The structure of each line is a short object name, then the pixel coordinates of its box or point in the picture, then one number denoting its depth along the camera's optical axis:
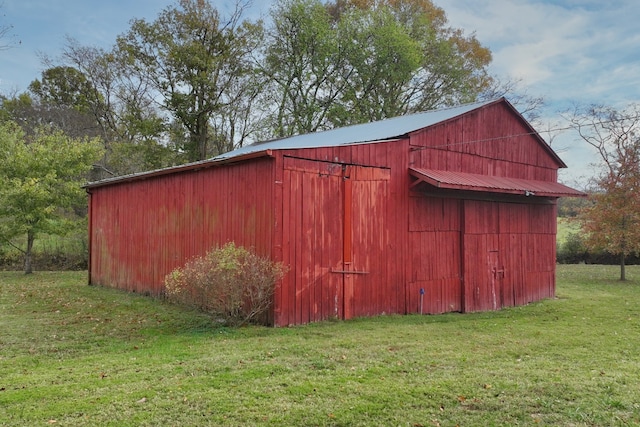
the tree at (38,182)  16.11
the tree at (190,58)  24.41
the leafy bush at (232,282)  7.34
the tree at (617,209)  17.20
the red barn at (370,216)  8.19
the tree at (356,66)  26.70
